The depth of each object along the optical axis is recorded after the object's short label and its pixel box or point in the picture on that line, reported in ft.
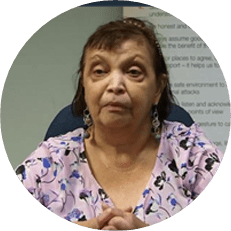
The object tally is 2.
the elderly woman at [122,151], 5.55
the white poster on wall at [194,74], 5.92
